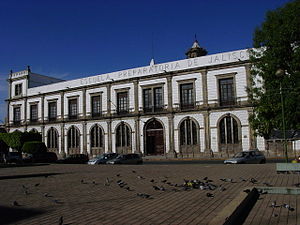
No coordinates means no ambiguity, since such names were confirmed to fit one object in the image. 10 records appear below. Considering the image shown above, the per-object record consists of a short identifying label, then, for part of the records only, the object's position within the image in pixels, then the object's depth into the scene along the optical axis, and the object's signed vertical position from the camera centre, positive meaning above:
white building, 32.34 +3.62
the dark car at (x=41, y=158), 32.11 -1.59
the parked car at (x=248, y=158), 22.56 -1.48
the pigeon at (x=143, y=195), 7.86 -1.40
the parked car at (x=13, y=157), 31.98 -1.48
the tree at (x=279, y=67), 18.17 +4.27
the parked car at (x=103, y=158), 27.40 -1.55
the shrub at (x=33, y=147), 34.47 -0.48
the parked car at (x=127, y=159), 25.53 -1.59
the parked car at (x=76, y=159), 31.06 -1.76
